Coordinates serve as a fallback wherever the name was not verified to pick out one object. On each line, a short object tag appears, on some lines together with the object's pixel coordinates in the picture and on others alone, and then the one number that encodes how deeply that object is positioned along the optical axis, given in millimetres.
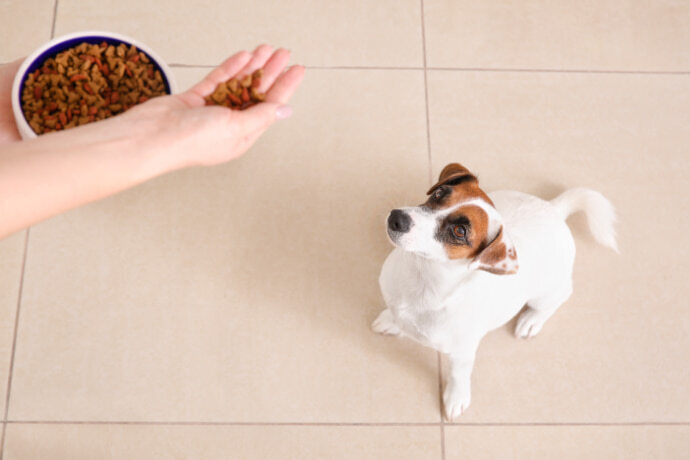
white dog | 1014
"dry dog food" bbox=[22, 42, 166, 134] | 1183
